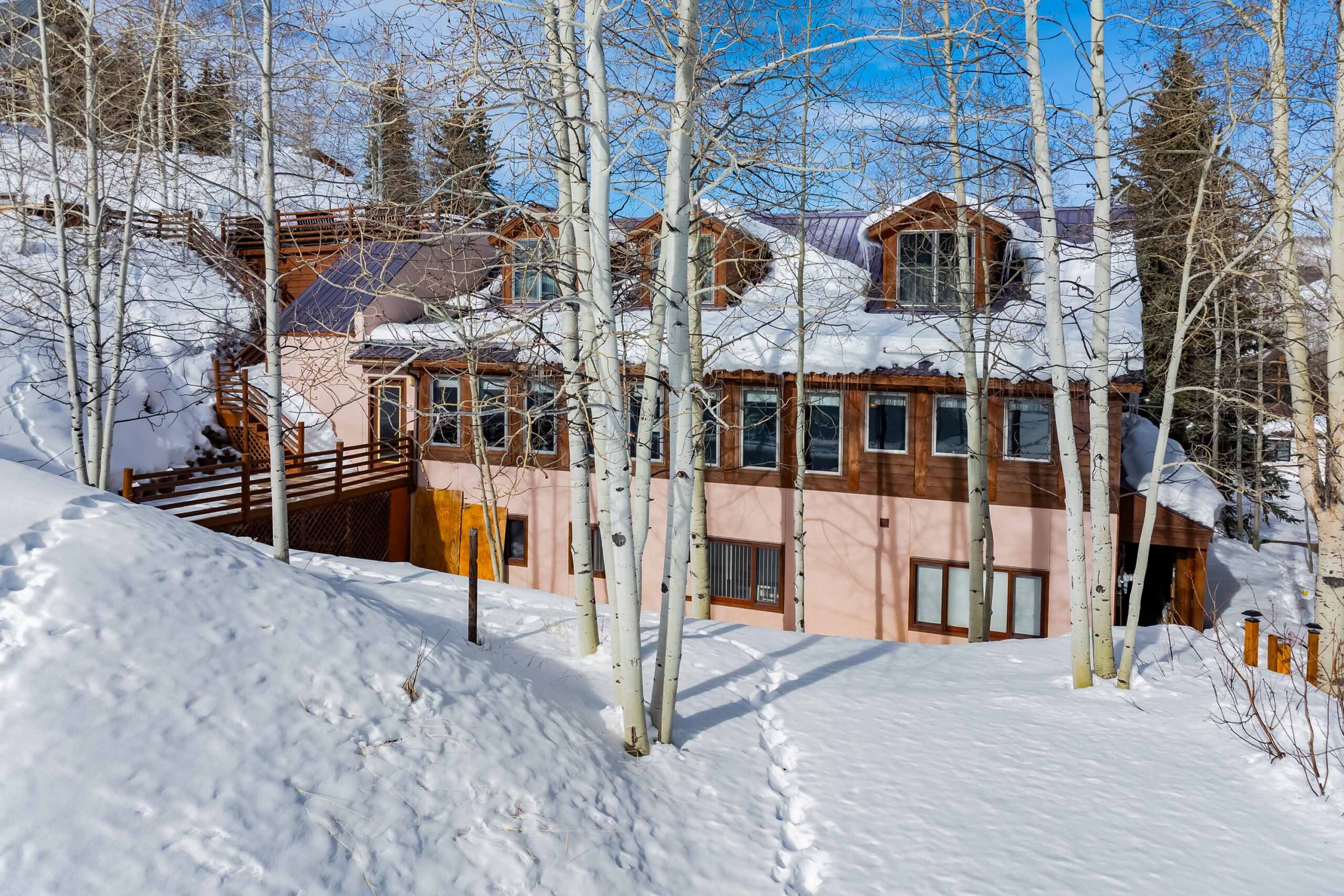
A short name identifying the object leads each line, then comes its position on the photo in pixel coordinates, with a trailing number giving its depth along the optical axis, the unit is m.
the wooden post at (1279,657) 8.61
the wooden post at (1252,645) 8.59
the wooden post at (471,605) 7.41
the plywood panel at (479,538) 16.81
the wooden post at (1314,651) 7.83
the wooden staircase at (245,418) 19.48
